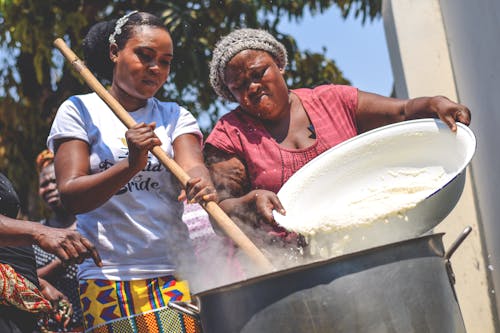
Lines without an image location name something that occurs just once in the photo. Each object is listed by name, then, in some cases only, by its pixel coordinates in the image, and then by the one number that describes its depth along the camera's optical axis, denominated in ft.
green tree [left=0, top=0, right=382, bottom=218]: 24.81
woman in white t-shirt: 8.89
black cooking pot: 6.98
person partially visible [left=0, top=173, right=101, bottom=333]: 7.69
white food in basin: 8.20
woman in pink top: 10.23
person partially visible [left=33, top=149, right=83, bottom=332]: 14.19
